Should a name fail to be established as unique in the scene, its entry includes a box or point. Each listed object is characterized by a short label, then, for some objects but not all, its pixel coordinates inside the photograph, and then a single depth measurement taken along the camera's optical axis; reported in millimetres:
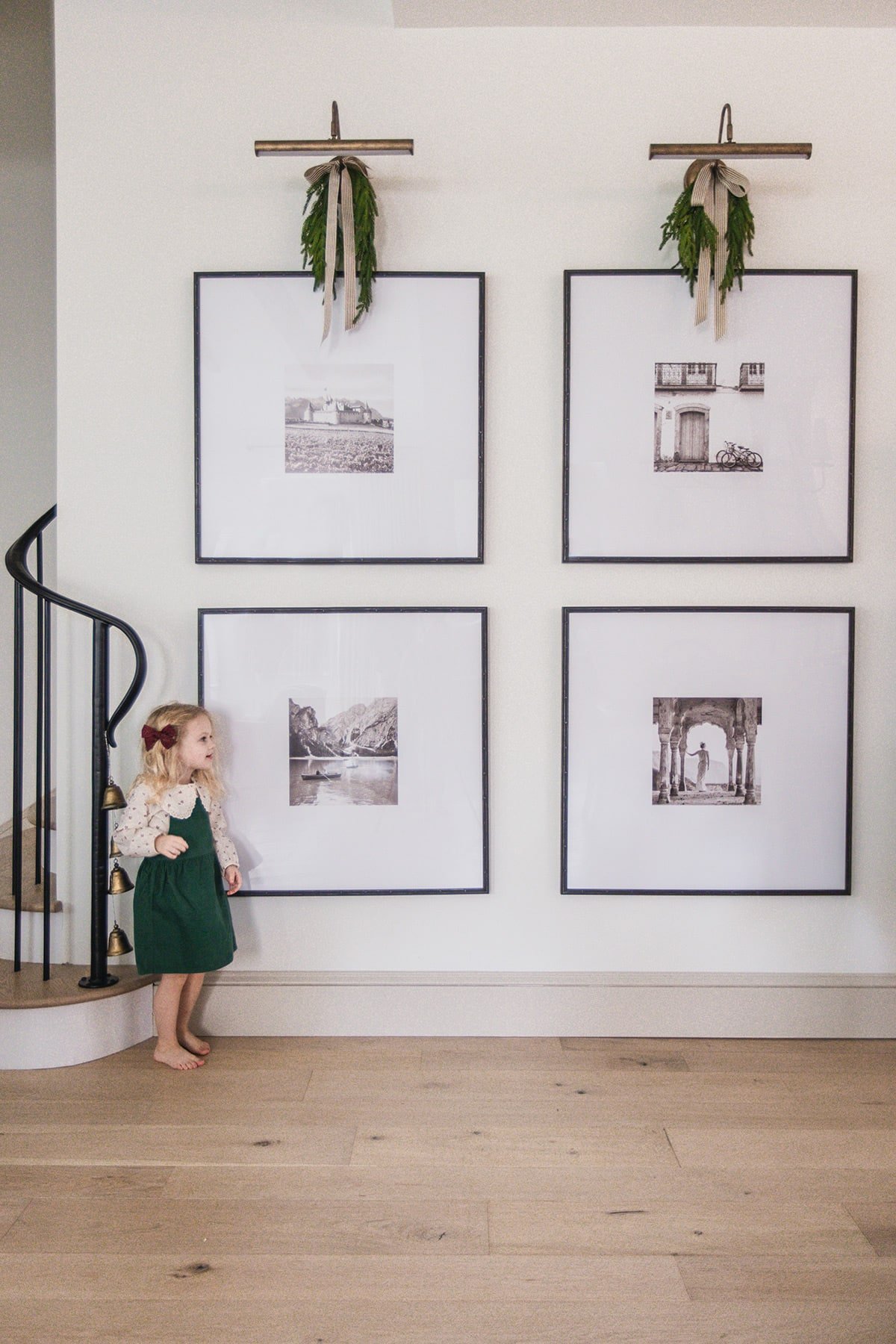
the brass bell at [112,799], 2373
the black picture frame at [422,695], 2484
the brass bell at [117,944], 2443
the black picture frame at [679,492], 2438
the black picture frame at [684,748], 2486
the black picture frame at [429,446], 2436
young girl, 2328
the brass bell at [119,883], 2387
